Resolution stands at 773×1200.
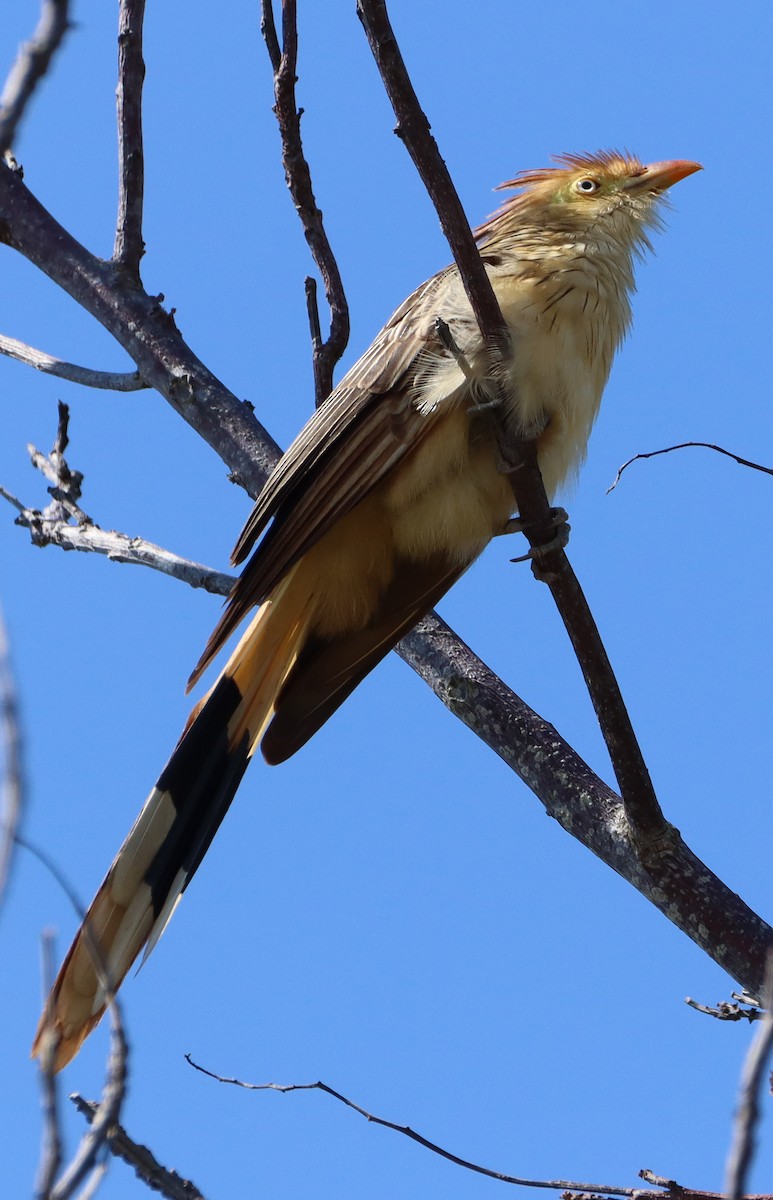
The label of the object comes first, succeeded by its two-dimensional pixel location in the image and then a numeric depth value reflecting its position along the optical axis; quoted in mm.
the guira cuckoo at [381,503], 6586
